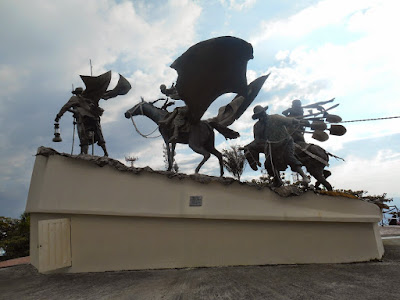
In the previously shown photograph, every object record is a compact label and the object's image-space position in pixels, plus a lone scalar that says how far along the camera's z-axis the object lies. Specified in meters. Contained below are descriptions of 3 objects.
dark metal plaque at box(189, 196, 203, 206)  4.95
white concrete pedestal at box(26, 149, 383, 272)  4.86
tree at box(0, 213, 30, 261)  13.03
